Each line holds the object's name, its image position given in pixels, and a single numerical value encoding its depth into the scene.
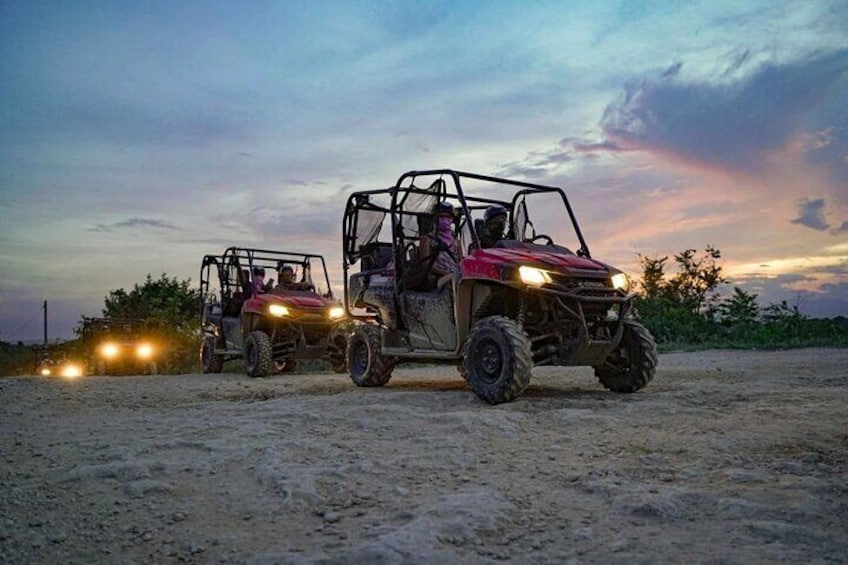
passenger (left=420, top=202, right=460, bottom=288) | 7.98
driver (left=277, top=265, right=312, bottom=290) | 13.16
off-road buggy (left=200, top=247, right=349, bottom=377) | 12.12
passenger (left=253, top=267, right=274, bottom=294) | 12.95
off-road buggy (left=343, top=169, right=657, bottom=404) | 6.45
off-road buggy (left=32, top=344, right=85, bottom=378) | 20.37
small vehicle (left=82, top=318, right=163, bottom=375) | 17.91
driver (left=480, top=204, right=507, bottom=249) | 7.95
